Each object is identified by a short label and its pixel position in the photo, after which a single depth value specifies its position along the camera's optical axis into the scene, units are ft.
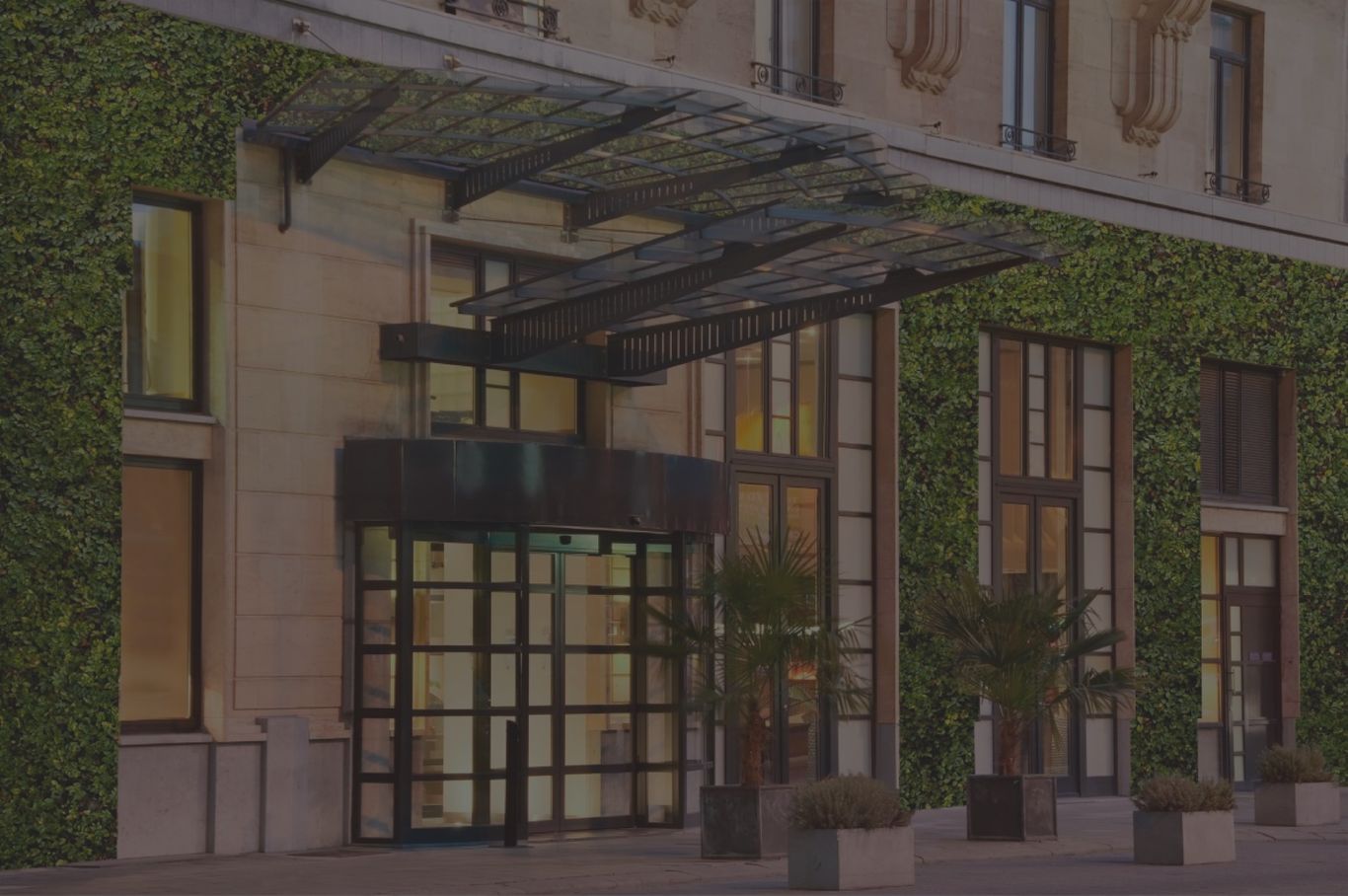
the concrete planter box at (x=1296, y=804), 83.71
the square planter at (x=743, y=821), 66.08
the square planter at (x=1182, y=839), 68.23
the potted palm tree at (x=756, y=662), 66.28
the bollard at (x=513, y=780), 69.97
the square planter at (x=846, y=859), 59.21
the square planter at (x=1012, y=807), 74.49
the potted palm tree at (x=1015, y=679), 74.74
